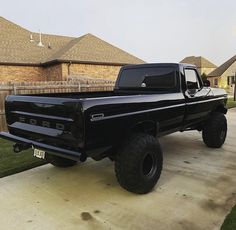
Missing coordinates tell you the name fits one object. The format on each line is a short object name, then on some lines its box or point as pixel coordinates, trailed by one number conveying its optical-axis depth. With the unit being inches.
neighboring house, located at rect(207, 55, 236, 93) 1829.5
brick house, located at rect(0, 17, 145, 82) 679.7
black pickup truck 134.6
